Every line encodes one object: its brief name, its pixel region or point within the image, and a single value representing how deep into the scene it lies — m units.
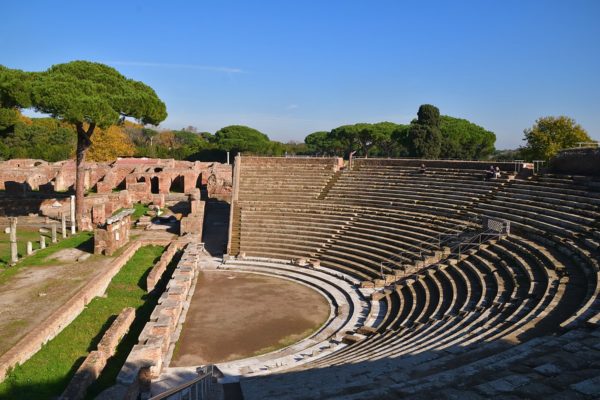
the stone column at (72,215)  25.38
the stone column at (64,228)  24.22
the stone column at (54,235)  23.09
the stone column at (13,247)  18.59
